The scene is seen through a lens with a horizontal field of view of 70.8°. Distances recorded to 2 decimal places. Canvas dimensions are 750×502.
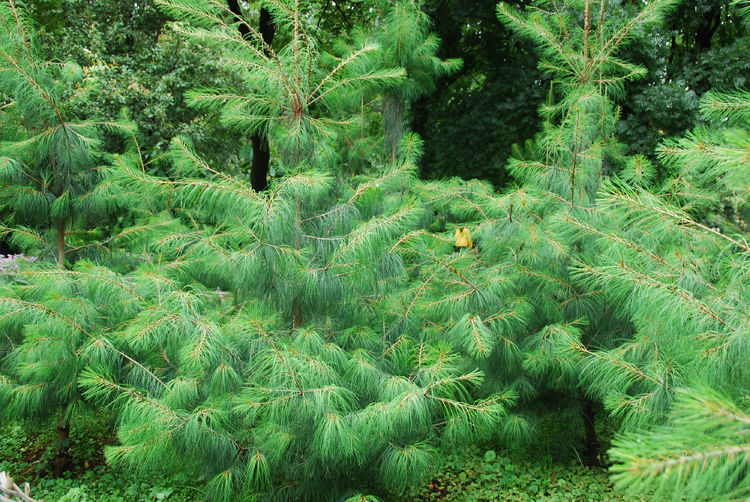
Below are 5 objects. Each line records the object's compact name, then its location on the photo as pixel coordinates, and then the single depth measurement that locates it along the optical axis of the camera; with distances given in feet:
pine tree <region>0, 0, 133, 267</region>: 11.32
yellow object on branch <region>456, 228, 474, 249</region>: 12.81
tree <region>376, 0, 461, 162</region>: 14.65
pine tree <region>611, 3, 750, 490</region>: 3.64
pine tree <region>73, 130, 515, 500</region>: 7.75
